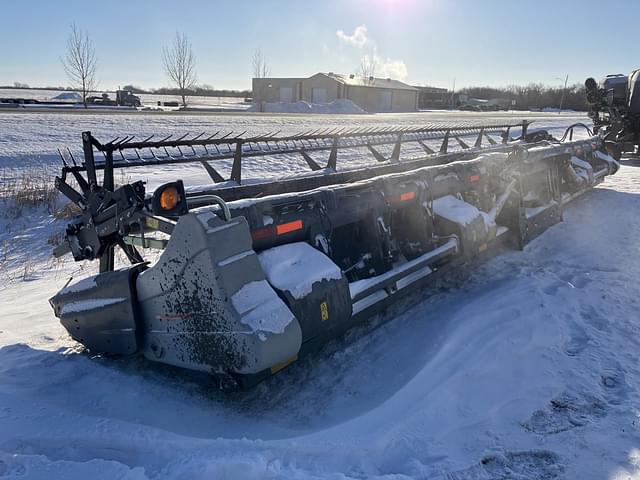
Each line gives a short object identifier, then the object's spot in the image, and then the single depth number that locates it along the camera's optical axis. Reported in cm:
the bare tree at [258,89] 5254
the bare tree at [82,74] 3341
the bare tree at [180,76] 4159
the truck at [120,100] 3459
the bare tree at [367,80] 5398
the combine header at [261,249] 259
